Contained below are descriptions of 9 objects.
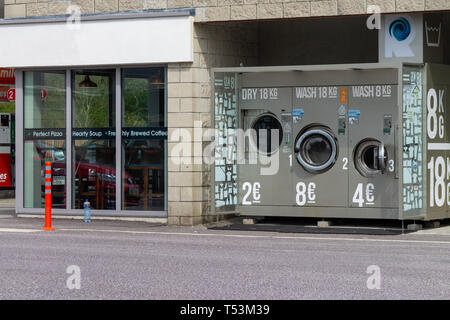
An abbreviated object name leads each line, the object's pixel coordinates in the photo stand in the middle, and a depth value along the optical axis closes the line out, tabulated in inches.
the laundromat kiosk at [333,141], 653.3
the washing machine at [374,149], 666.2
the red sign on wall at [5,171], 1087.0
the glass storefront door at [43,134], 750.5
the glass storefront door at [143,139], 717.3
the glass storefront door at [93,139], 732.0
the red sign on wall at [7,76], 974.0
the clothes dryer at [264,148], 707.4
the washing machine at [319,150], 686.5
